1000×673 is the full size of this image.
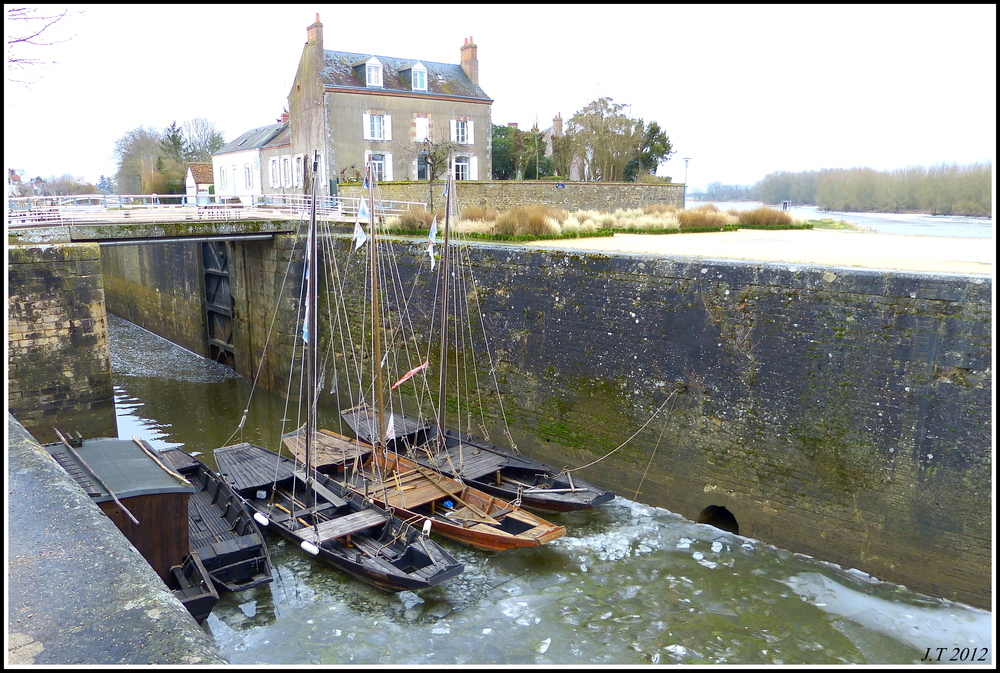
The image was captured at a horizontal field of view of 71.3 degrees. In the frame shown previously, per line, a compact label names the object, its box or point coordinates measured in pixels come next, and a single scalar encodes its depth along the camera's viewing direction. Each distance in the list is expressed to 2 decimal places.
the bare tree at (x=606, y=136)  31.36
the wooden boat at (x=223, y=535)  9.09
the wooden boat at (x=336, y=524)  9.38
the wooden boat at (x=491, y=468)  11.30
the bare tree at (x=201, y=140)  55.41
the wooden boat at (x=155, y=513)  7.70
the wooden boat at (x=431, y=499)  10.30
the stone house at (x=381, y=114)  28.33
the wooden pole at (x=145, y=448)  10.56
